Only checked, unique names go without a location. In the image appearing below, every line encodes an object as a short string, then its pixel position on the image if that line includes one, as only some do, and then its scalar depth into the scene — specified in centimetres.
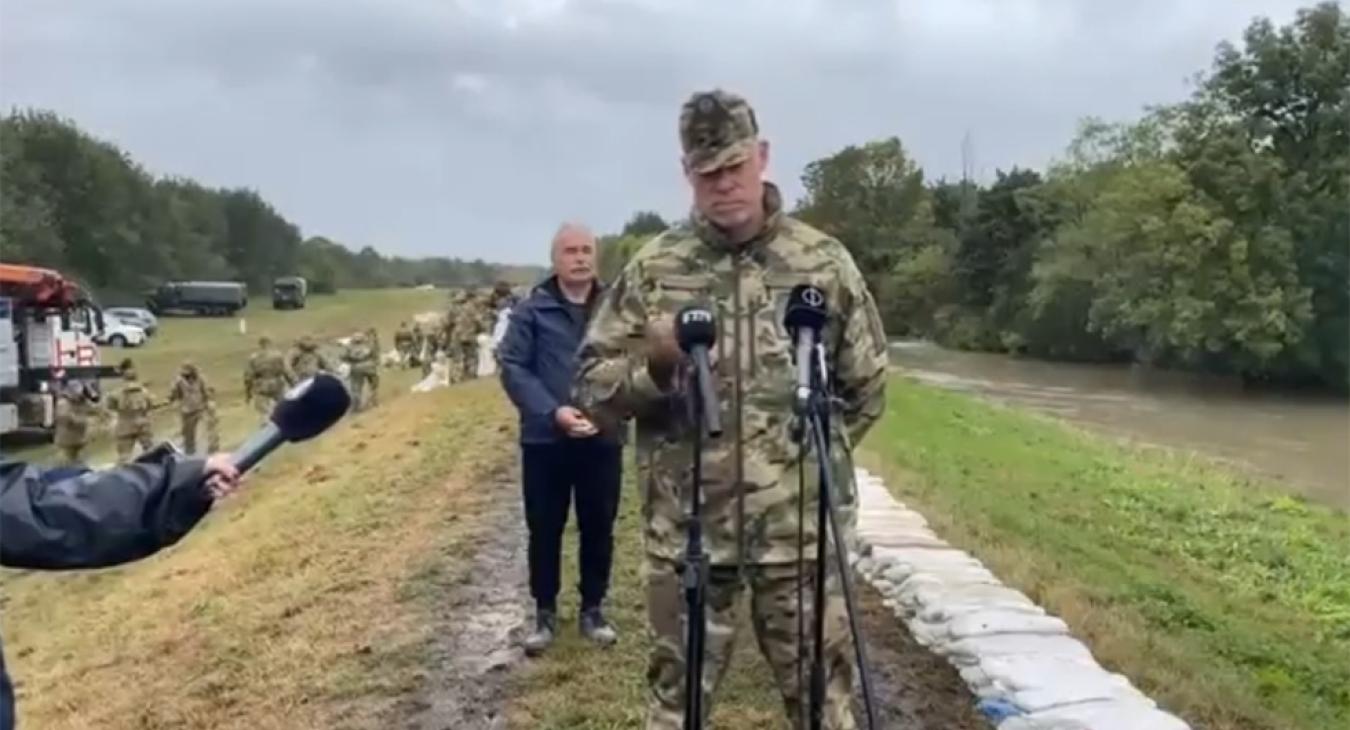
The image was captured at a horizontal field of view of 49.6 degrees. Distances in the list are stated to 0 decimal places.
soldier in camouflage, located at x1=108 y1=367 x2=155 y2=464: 1461
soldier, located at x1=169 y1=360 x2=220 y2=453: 1507
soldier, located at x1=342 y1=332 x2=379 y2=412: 1855
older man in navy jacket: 474
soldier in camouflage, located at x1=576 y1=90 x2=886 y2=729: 284
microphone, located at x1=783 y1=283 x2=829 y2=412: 251
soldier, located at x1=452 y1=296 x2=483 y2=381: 2095
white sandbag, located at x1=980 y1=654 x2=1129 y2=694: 425
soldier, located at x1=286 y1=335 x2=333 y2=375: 1666
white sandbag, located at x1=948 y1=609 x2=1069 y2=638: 482
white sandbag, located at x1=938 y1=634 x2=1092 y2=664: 458
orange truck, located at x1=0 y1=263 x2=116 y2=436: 1766
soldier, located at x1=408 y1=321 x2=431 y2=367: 2506
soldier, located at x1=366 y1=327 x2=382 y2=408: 1964
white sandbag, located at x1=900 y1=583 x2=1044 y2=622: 510
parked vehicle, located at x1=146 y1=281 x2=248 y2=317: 5212
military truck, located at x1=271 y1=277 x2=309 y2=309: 5447
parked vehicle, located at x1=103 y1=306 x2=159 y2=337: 4159
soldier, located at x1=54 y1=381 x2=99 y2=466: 1496
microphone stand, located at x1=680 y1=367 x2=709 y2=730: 256
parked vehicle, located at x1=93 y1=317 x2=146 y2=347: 3753
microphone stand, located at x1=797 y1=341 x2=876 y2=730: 243
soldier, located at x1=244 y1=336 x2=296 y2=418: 1638
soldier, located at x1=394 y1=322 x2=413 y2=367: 2628
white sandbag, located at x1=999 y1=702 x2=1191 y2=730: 383
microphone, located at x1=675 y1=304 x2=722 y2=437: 248
